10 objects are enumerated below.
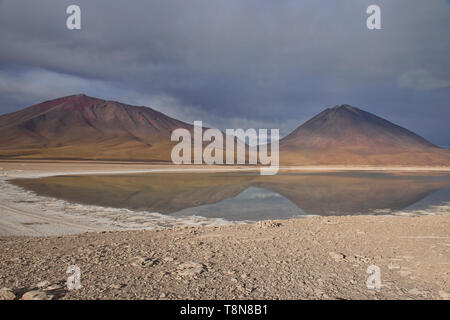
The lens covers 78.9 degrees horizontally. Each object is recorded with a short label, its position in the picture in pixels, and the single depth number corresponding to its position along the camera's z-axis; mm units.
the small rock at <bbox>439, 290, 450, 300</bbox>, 3899
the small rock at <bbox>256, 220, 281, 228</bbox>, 8341
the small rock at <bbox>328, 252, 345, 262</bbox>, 5496
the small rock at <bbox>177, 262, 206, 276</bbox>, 4671
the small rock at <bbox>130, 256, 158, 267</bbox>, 5059
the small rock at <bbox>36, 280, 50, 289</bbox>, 4109
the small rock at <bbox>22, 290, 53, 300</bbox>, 3721
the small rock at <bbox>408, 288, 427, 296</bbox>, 4031
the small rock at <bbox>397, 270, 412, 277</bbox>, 4763
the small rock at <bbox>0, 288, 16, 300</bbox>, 3736
